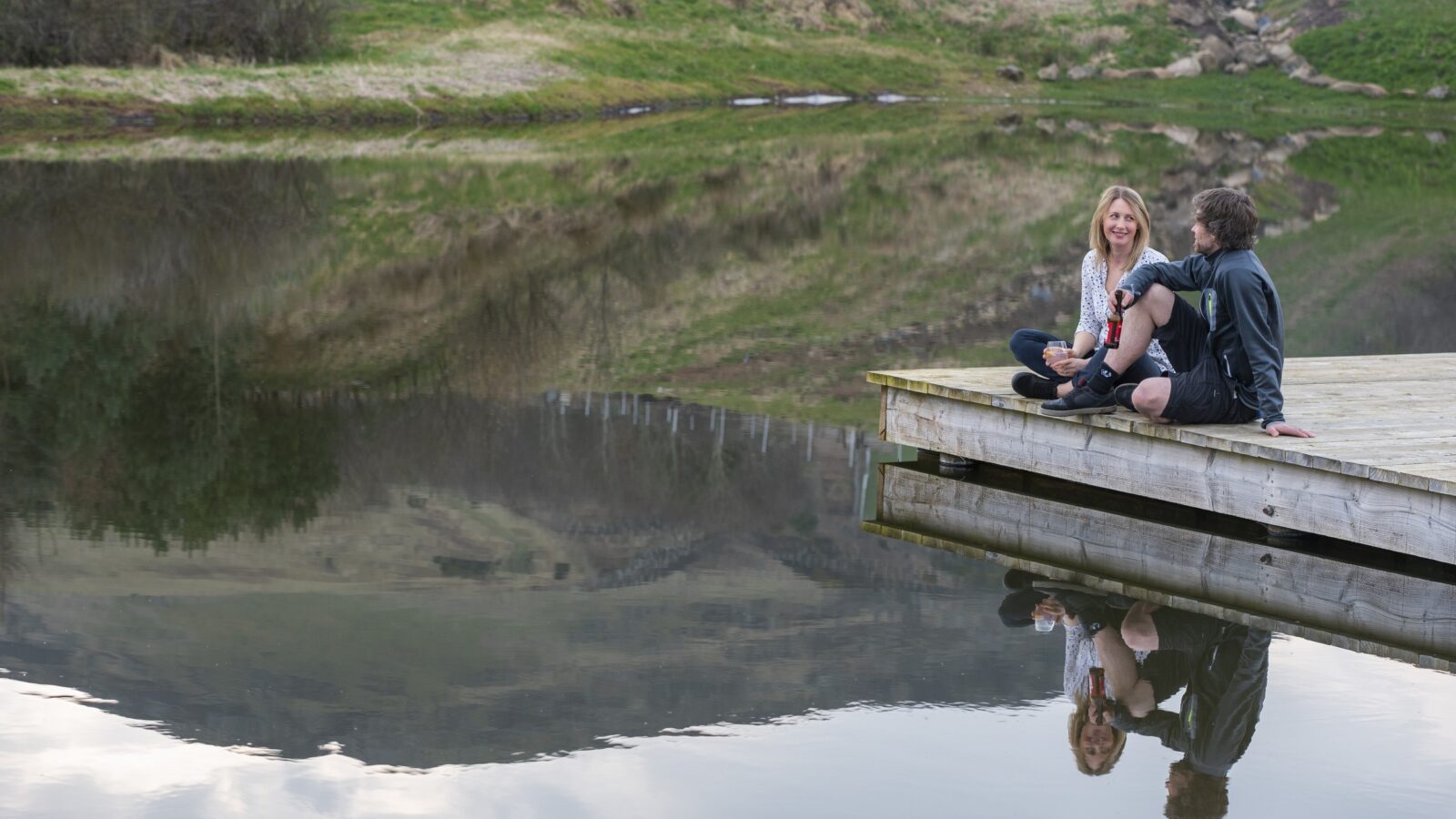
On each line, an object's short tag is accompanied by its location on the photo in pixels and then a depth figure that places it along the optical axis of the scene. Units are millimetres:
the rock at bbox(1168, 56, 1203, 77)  76312
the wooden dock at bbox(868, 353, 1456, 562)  9055
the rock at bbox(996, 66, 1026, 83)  75375
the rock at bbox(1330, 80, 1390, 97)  70375
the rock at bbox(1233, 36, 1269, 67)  77062
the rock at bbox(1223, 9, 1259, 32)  85000
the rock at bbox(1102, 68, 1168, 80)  76375
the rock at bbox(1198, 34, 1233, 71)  77625
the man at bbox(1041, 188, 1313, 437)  9523
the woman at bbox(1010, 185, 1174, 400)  10242
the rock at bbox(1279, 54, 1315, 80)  74438
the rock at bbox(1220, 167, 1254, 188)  34281
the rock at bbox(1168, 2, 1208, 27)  84125
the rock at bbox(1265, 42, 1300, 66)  76125
